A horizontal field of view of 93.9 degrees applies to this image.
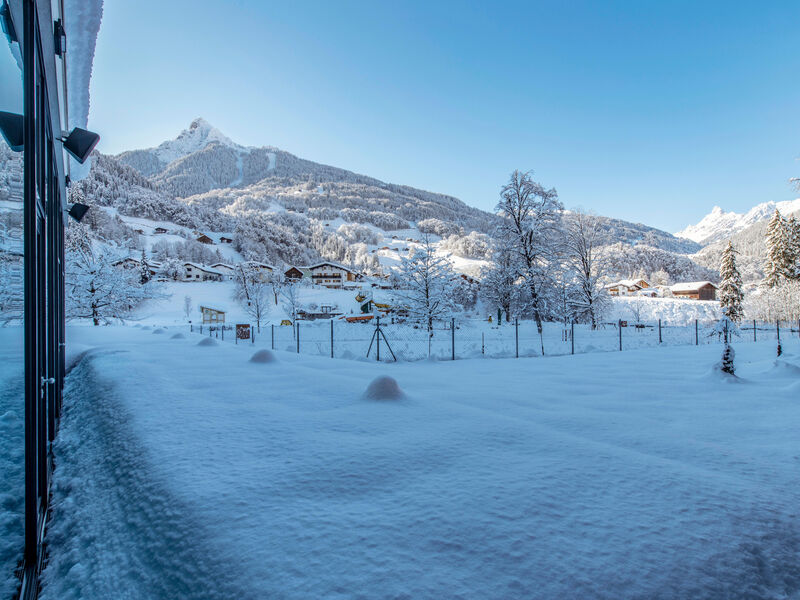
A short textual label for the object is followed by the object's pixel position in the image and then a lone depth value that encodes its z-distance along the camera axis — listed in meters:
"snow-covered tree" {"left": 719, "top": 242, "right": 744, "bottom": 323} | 32.50
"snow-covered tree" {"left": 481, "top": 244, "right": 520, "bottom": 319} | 20.78
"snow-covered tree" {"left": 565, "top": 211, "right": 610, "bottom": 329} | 22.19
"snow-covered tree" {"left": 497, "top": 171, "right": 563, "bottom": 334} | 20.16
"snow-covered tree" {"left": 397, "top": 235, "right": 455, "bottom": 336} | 19.70
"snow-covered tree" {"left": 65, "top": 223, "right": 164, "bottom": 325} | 19.14
